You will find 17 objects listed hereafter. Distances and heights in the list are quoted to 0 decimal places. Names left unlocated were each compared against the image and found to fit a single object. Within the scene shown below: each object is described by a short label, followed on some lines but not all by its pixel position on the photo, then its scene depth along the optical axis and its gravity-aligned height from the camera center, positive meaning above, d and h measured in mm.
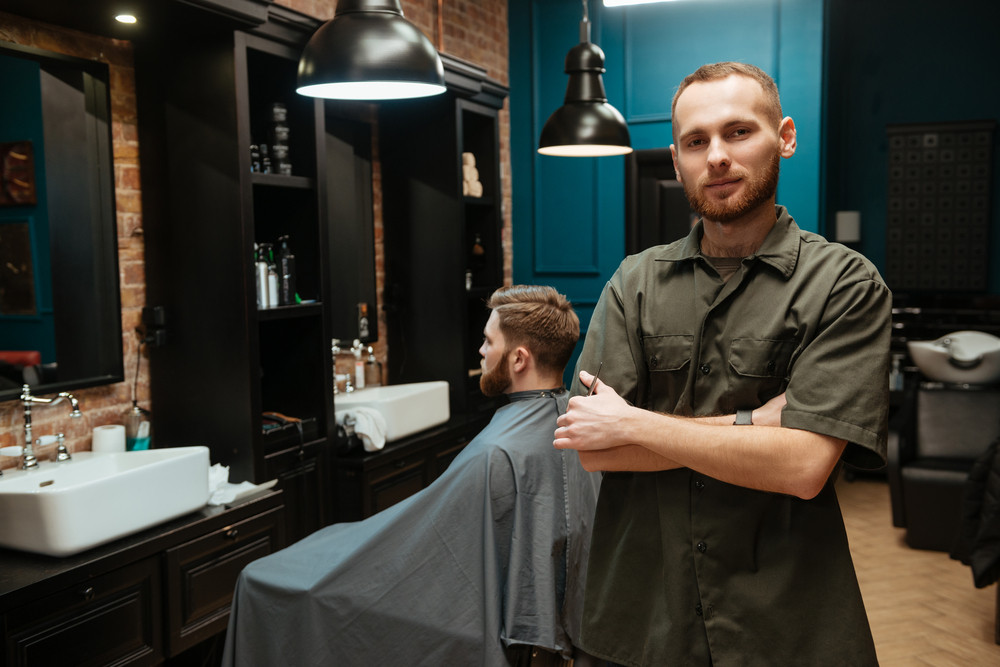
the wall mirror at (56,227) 2672 +171
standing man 1285 -242
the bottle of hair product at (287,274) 3365 +4
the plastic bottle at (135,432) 3043 -551
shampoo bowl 4895 -547
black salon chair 4520 -1046
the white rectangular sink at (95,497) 2213 -607
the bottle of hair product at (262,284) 3201 -32
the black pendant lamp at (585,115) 3812 +700
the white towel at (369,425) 3637 -648
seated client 2137 -783
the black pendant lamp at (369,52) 2428 +639
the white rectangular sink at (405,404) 3770 -591
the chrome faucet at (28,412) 2584 -424
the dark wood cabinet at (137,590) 2150 -881
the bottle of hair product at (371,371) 4410 -506
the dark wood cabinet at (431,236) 4527 +199
